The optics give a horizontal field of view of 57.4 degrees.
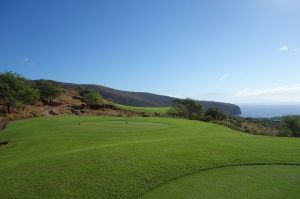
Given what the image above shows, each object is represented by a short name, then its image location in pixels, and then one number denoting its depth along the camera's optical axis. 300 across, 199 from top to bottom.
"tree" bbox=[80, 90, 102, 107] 94.00
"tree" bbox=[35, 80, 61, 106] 80.44
